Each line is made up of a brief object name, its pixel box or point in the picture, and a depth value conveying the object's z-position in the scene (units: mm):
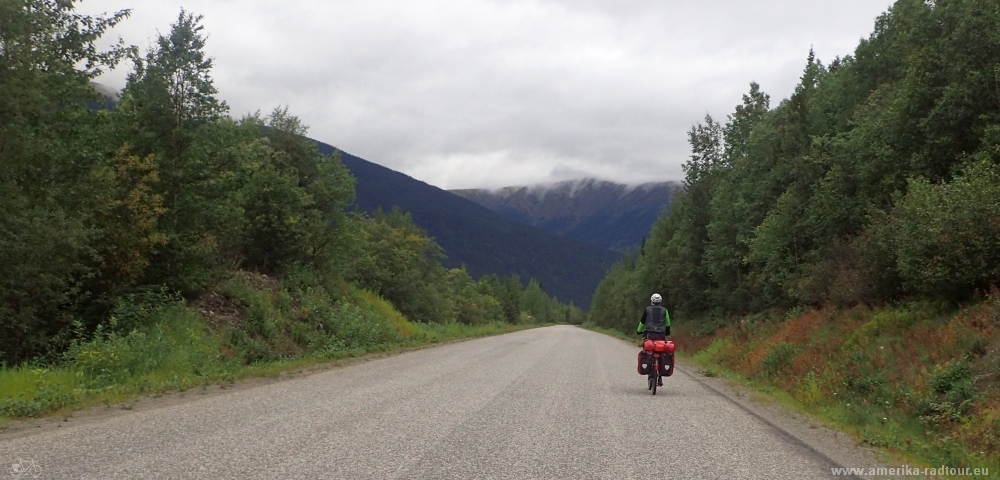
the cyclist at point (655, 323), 15000
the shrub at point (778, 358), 17875
